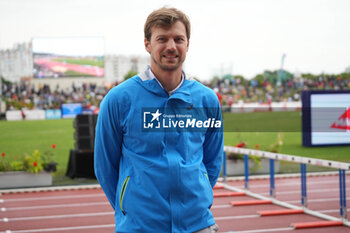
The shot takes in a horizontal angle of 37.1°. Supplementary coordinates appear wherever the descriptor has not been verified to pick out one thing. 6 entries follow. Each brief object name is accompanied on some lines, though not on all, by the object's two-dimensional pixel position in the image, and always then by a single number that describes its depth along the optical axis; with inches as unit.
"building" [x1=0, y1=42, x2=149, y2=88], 3951.5
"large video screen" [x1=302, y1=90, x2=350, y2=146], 589.0
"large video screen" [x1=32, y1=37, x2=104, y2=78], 1971.0
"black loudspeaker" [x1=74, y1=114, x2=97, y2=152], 492.7
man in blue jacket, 90.7
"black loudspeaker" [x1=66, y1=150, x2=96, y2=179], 498.6
